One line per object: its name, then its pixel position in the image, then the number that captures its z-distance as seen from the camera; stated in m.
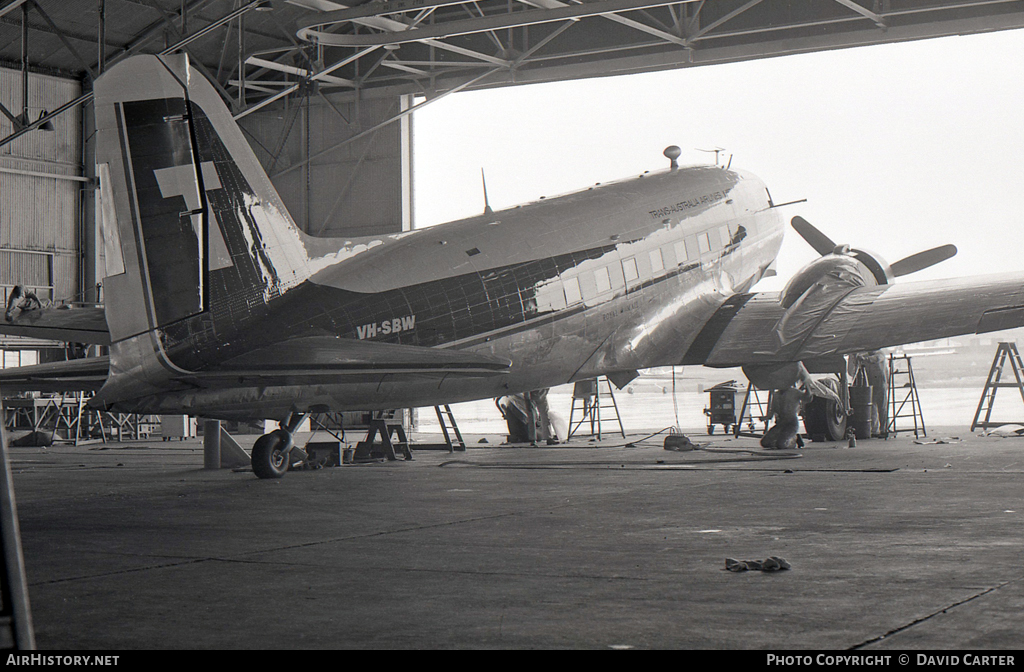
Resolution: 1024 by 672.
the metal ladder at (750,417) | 19.34
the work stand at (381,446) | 17.98
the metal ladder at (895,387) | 21.11
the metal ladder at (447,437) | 20.22
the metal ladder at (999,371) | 21.62
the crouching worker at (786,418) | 17.94
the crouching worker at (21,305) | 16.61
